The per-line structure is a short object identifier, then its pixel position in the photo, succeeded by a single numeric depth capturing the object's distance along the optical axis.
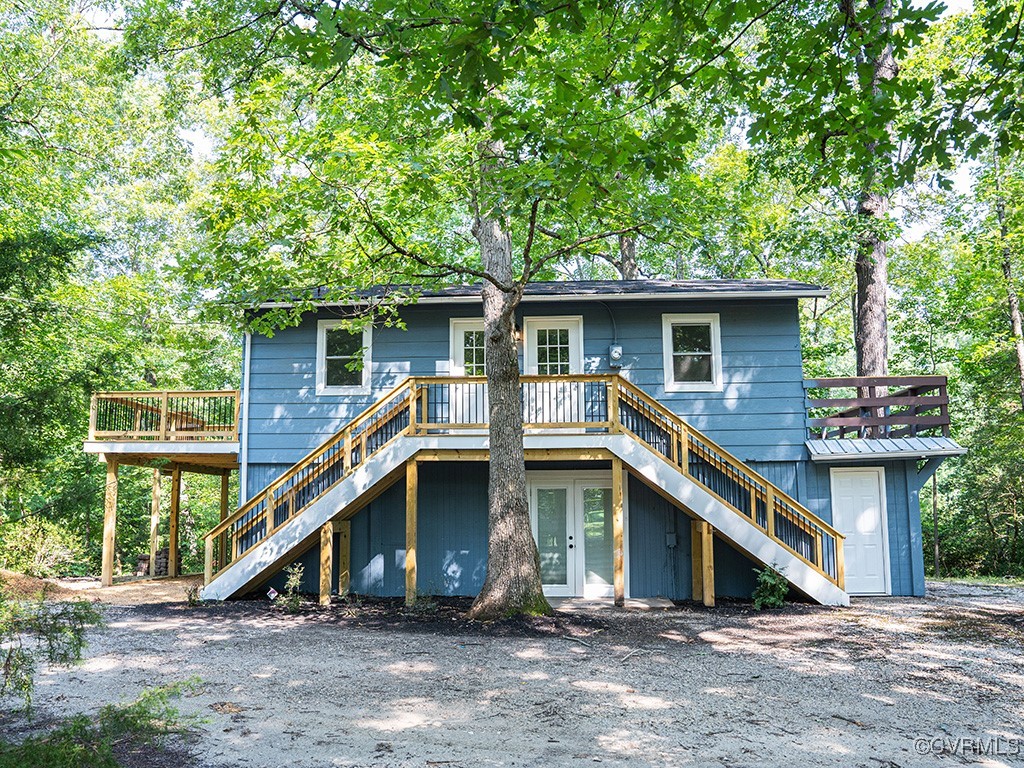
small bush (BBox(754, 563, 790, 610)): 11.60
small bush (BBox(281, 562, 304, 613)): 11.69
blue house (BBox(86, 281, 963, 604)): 12.27
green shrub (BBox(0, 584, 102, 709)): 4.07
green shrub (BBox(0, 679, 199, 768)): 3.62
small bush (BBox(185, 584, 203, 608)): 12.10
